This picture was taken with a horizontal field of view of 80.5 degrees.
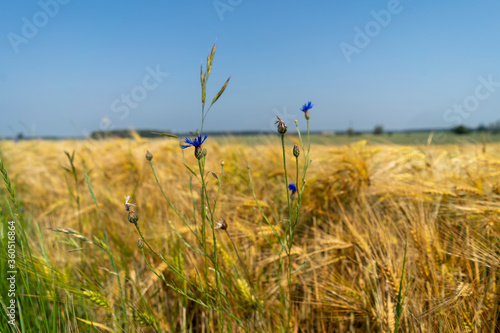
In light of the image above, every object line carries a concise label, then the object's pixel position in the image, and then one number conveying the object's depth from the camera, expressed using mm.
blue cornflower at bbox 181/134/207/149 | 652
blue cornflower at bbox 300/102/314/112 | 818
